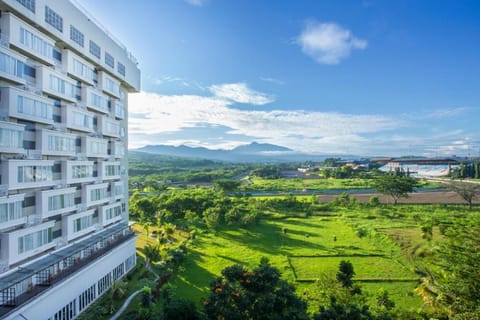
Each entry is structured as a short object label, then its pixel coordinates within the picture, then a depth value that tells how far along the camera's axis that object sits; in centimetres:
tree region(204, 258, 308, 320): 1101
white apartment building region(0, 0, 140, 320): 1273
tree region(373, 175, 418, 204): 4719
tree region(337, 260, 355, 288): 1599
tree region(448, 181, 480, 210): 4341
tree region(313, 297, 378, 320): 1072
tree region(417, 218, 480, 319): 1282
